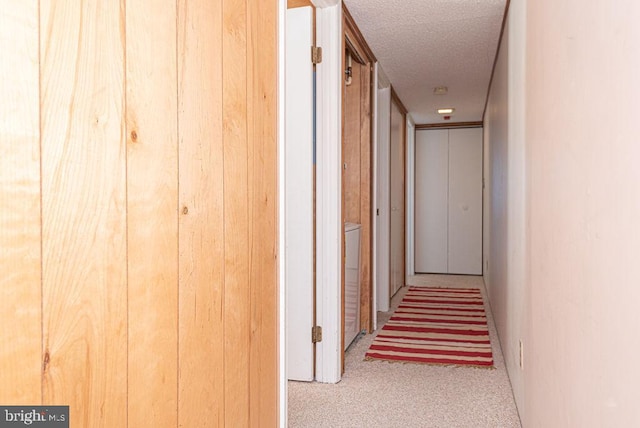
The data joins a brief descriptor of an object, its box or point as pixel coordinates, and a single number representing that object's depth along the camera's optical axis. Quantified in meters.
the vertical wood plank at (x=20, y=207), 0.73
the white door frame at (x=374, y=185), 3.68
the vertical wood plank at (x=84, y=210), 0.81
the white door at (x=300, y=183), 2.67
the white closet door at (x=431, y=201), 7.06
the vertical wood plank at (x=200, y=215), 1.17
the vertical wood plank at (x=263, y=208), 1.55
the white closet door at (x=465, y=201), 6.91
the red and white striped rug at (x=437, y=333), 3.20
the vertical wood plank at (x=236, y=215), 1.38
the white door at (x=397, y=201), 5.09
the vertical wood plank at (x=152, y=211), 0.99
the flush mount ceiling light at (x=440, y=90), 4.79
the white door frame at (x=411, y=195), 6.85
